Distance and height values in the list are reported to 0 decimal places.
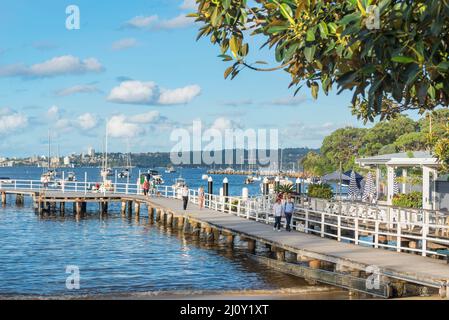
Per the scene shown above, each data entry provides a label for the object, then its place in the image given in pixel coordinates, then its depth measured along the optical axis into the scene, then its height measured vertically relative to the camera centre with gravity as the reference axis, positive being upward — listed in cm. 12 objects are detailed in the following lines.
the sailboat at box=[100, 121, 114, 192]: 5994 -195
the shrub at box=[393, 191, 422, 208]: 3297 -170
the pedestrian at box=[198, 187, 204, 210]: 4278 -212
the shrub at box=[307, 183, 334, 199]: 4081 -157
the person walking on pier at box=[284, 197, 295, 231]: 2938 -203
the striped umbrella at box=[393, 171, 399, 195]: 3525 -116
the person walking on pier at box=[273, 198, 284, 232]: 2922 -207
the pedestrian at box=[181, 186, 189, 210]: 4176 -188
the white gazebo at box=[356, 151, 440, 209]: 3144 +15
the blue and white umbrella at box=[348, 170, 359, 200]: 4022 -134
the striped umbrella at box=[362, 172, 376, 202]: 3641 -126
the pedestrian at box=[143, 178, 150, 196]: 5475 -180
